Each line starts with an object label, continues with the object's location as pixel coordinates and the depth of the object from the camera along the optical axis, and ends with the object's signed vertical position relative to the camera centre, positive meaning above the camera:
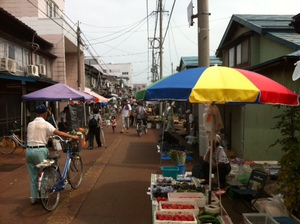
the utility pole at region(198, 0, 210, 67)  8.88 +2.14
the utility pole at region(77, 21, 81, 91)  19.50 +3.62
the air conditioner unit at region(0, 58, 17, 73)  12.39 +1.61
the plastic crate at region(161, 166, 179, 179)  6.81 -1.66
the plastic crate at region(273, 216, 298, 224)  4.34 -1.81
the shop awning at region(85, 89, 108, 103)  19.28 +0.12
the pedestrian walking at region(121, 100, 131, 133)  18.53 -0.95
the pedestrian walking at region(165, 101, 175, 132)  18.50 -1.00
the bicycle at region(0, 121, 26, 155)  11.49 -1.70
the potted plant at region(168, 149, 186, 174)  7.36 -1.49
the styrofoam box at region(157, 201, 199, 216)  4.44 -1.66
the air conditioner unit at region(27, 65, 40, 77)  15.43 +1.68
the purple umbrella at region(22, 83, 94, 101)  10.56 +0.25
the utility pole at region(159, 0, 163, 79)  25.59 +4.95
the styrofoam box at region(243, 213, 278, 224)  4.46 -1.80
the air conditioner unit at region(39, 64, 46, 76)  17.31 +1.94
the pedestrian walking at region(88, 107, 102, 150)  12.53 -1.00
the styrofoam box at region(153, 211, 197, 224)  3.97 -1.65
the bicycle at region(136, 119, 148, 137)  17.28 -1.59
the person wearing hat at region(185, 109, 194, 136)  15.12 -1.12
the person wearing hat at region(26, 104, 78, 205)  5.46 -0.79
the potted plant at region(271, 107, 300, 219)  4.25 -0.95
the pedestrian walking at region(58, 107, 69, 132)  13.87 -1.03
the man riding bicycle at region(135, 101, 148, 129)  18.30 -0.86
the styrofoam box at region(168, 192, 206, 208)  4.88 -1.64
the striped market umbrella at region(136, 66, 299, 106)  3.87 +0.19
